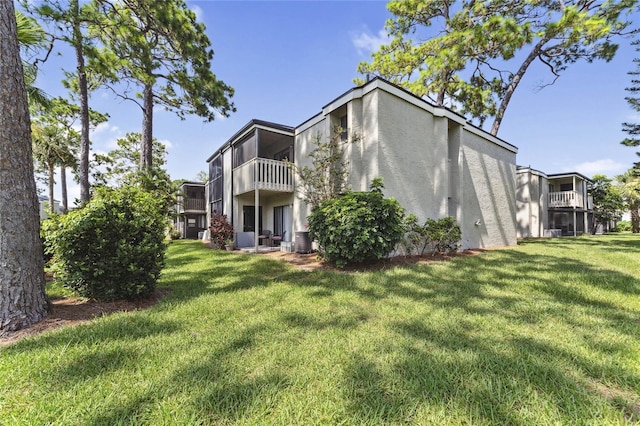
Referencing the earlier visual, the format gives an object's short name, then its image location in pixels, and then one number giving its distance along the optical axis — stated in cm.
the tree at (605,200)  2520
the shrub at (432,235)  927
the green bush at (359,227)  702
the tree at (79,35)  783
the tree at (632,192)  2325
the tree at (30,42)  482
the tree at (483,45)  1191
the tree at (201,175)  5145
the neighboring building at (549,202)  2038
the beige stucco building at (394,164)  948
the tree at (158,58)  916
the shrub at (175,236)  2213
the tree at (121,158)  2386
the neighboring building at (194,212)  2462
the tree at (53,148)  1830
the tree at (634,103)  1655
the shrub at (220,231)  1311
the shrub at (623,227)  3080
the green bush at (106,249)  423
